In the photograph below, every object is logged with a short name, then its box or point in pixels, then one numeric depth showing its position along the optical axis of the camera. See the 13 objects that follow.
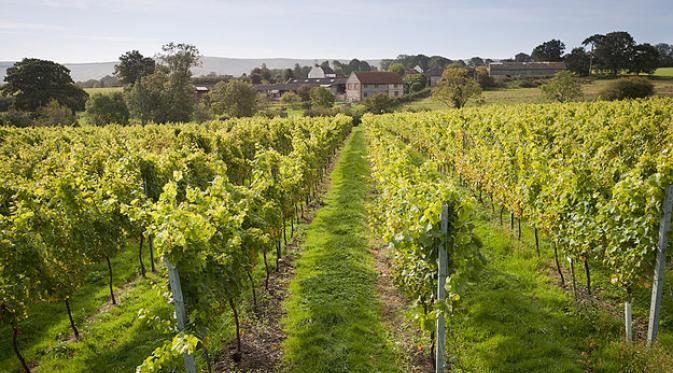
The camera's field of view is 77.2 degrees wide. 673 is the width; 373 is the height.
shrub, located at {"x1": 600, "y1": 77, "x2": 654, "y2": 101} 48.59
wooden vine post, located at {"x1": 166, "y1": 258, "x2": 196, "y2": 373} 5.07
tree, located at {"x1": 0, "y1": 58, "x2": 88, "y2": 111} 56.00
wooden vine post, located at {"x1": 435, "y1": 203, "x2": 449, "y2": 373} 5.29
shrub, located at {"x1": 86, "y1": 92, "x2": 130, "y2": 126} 52.81
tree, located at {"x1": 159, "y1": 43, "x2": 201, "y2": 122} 53.53
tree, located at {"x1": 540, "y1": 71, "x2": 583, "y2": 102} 49.66
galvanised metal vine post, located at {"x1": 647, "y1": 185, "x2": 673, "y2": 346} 5.73
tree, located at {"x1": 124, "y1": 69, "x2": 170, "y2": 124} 50.84
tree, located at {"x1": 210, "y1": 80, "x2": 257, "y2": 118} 56.36
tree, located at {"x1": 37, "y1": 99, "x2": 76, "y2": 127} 49.69
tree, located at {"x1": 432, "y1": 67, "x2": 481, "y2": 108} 58.81
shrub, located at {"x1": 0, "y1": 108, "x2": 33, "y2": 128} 44.16
